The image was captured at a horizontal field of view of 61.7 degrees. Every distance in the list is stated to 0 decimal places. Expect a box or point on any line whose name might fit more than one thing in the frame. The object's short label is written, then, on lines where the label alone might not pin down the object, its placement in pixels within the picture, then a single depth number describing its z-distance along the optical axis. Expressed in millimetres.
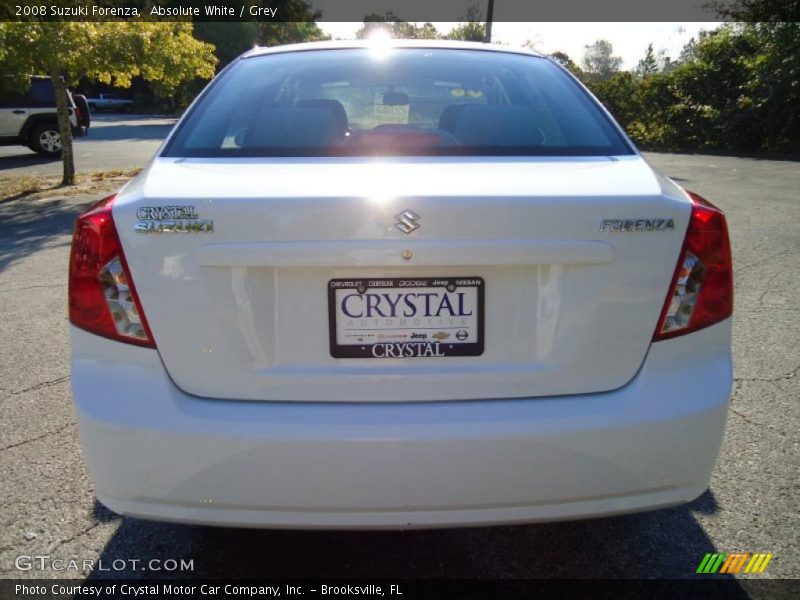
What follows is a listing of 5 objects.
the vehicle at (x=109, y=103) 44406
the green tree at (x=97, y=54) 8672
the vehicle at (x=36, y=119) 15383
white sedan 1630
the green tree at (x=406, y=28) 28722
